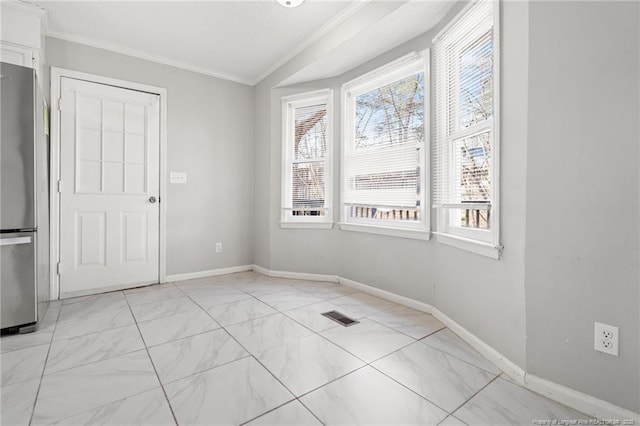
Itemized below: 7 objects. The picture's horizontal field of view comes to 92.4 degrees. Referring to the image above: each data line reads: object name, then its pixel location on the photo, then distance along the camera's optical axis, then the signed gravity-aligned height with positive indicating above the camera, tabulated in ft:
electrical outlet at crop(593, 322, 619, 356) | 4.33 -1.81
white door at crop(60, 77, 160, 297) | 10.00 +0.73
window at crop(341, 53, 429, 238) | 9.02 +1.97
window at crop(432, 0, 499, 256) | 6.31 +1.94
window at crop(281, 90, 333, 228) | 11.84 +1.99
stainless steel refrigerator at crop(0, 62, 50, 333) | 6.81 +0.22
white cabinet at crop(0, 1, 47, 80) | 7.95 +4.61
